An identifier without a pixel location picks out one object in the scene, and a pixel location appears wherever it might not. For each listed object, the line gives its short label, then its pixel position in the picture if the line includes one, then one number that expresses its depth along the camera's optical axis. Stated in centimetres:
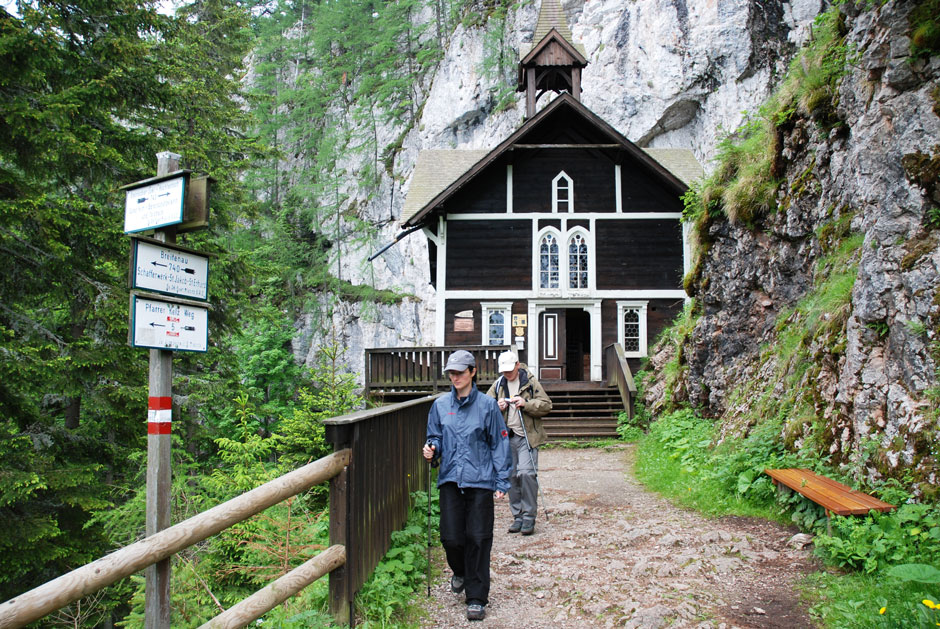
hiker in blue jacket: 434
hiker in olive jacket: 641
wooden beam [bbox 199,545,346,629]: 315
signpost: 338
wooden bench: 468
